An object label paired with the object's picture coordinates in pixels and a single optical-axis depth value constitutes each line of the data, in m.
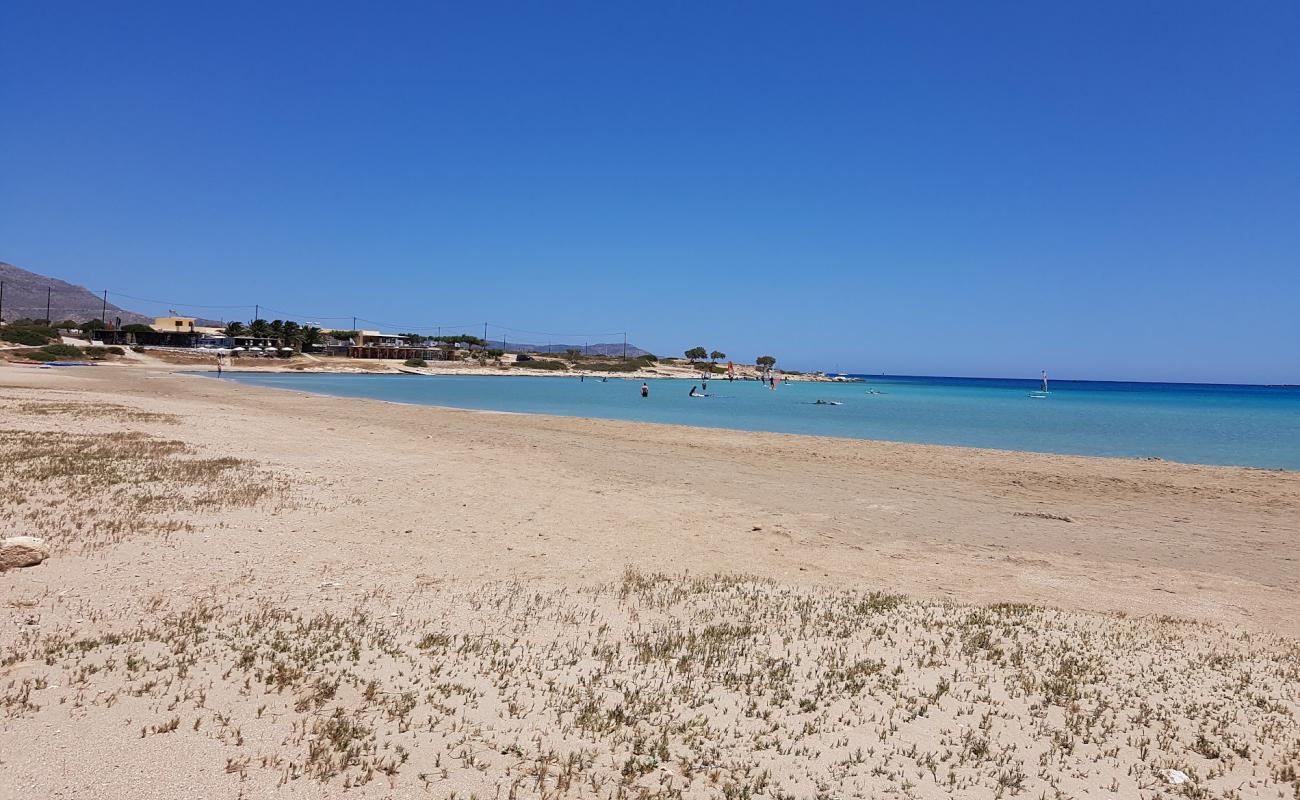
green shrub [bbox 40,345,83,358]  90.56
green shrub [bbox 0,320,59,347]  98.56
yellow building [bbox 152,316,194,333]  147.88
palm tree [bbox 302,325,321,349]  159.75
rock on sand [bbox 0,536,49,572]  8.05
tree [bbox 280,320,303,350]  155.62
